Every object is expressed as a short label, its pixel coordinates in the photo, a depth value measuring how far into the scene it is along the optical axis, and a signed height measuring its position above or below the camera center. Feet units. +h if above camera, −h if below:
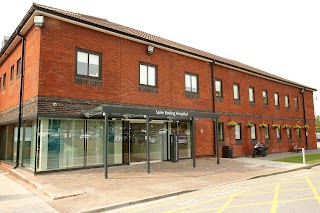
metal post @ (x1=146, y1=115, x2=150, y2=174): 35.40 -3.87
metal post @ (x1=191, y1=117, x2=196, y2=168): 42.14 +0.39
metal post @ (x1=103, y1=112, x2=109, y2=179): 31.75 -1.51
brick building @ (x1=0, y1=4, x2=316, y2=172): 35.32 +6.71
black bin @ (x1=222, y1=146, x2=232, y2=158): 57.93 -4.15
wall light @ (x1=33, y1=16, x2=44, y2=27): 34.45 +15.31
